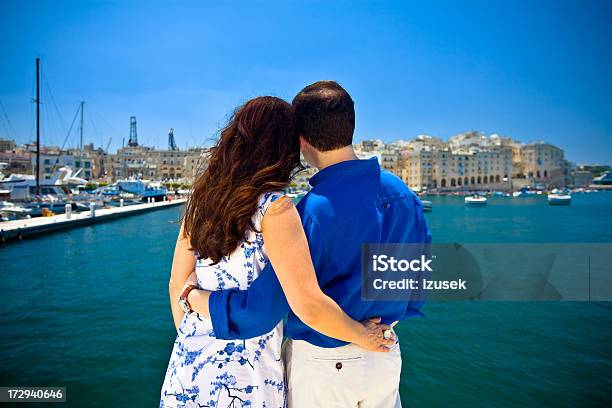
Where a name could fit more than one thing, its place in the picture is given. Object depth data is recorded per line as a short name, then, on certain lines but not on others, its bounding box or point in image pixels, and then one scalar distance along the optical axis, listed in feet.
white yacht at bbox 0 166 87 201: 99.72
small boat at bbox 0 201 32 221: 69.76
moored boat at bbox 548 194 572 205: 188.24
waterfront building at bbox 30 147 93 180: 219.20
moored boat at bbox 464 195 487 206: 178.29
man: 3.70
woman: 3.43
